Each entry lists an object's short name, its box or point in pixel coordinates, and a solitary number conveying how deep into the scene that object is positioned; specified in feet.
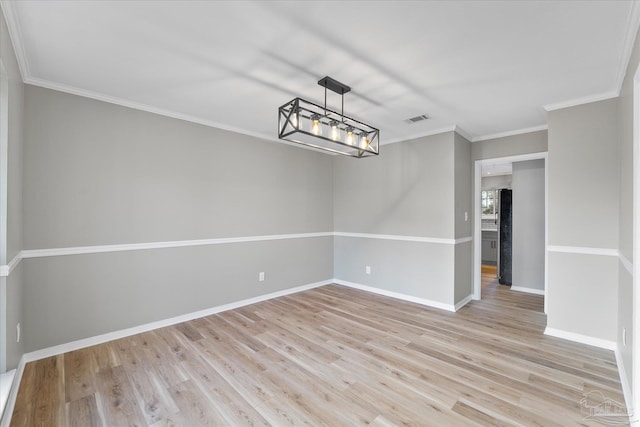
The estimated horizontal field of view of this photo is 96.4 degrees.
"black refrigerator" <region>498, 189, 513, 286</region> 17.94
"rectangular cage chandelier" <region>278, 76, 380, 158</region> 8.07
